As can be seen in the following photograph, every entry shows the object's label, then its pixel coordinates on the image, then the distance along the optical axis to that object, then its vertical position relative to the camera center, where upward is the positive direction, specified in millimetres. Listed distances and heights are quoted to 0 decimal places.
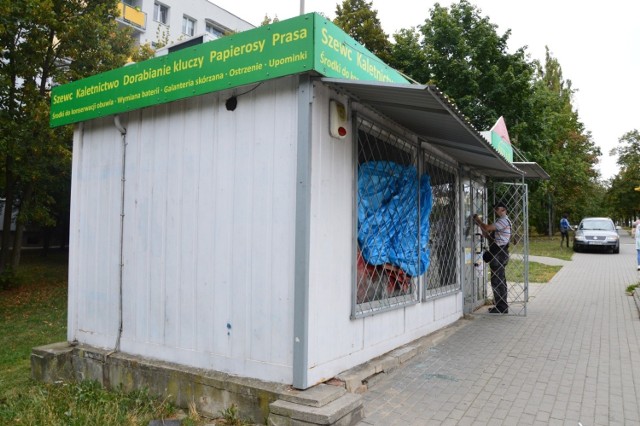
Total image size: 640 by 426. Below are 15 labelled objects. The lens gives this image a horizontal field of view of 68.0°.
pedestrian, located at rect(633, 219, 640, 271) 14289 -332
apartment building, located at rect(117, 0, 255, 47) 27825 +13075
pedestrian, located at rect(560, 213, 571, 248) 24806 -3
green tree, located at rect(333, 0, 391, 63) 22156 +9382
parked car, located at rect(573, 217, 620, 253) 22703 -415
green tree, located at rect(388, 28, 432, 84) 19625 +7126
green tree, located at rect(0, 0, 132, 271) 10742 +3792
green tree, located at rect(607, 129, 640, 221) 43719 +4806
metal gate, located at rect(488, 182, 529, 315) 7868 -295
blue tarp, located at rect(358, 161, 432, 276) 4734 +112
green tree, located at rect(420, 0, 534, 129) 18625 +6415
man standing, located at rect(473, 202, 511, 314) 8039 -249
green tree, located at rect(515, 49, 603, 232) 19453 +3940
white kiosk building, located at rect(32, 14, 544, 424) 3850 +122
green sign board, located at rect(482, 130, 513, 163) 7543 +1439
